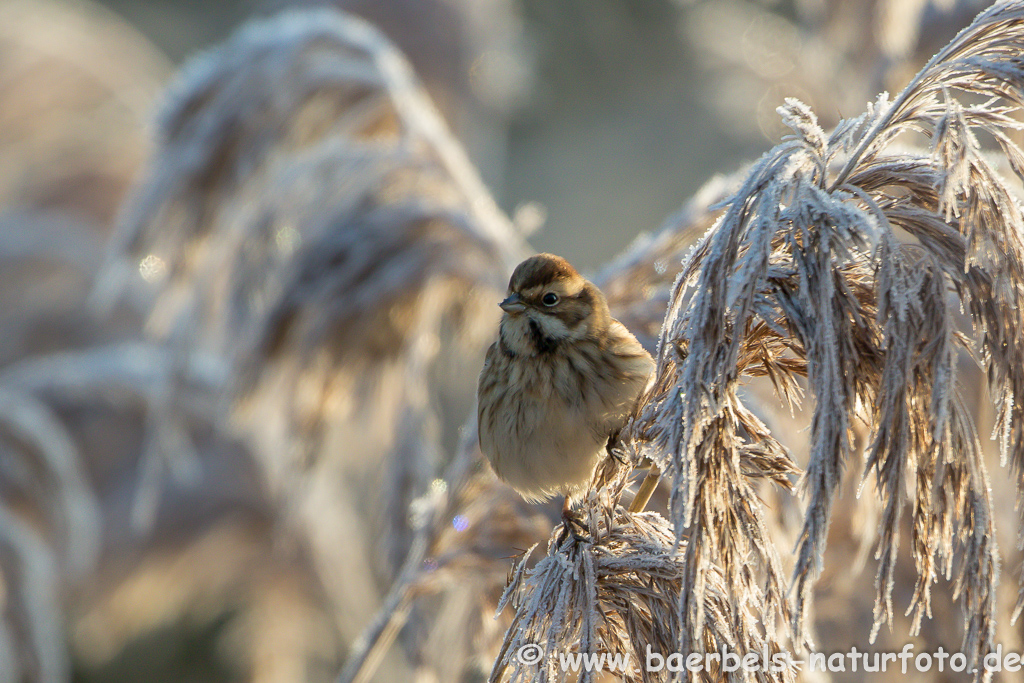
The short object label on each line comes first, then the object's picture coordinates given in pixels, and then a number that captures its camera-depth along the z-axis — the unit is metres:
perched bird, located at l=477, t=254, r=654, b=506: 5.05
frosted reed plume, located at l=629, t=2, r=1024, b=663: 4.96
